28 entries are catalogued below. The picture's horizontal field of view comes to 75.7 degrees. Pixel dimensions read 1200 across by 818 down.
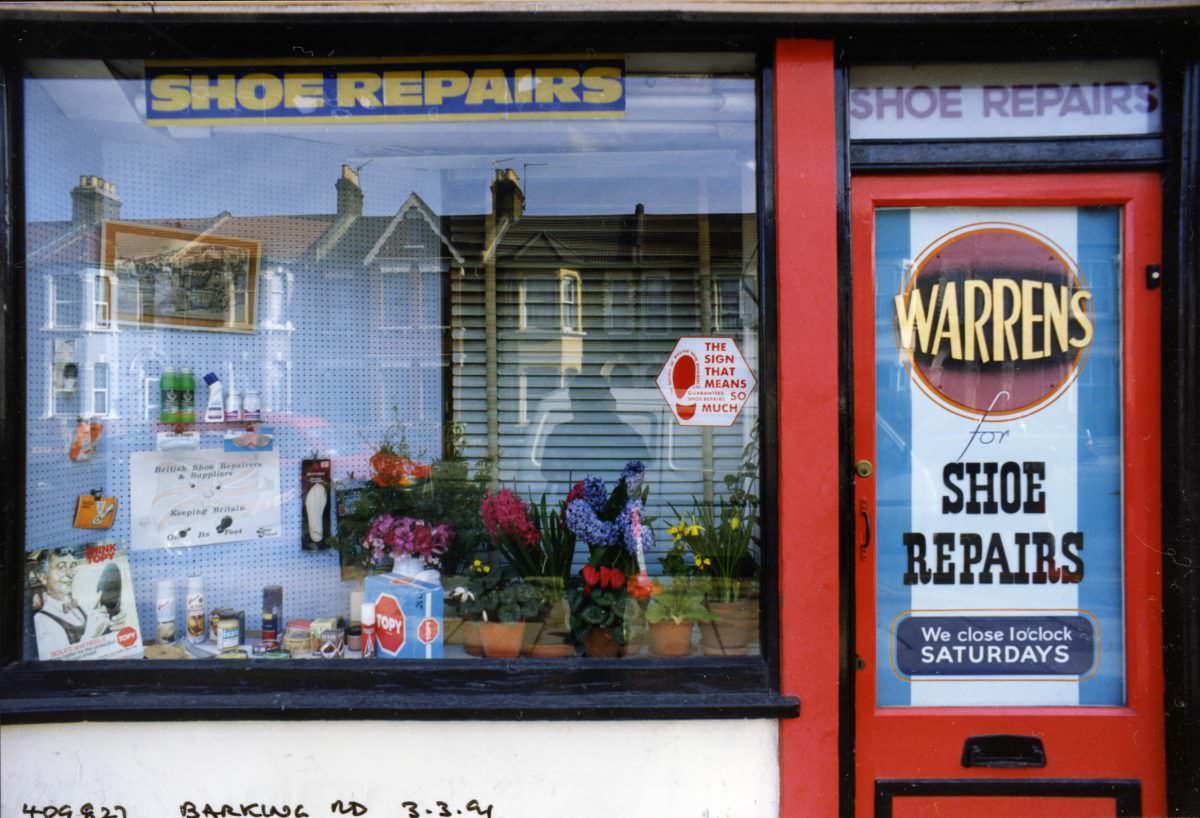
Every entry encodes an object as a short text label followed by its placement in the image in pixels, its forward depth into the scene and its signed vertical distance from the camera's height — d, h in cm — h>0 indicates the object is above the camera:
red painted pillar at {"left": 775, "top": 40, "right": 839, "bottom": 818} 280 +15
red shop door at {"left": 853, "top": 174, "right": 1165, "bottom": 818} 290 -18
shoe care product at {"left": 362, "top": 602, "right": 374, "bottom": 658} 321 -93
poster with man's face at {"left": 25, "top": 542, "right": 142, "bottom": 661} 303 -78
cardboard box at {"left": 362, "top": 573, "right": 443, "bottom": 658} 314 -87
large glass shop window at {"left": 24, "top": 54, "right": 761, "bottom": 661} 314 +25
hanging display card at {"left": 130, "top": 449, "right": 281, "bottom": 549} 348 -40
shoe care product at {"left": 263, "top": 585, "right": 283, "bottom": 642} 348 -89
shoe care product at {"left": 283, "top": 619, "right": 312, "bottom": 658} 328 -98
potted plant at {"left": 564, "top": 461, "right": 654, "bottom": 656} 313 -66
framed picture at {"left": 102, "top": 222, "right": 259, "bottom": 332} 353 +64
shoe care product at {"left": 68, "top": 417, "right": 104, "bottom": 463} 329 -11
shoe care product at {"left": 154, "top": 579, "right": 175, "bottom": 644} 331 -85
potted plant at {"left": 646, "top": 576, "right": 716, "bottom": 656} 307 -84
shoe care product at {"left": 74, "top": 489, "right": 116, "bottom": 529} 329 -43
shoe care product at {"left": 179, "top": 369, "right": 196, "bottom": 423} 357 +7
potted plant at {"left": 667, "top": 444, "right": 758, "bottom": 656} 305 -61
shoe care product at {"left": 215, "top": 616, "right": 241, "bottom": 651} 330 -97
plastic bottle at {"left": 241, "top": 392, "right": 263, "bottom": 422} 368 +2
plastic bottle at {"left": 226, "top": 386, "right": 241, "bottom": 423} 365 +1
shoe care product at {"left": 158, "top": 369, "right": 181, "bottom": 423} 354 +7
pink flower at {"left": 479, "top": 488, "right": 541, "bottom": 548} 339 -49
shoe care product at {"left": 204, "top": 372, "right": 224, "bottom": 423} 363 +4
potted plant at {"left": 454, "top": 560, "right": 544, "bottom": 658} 313 -82
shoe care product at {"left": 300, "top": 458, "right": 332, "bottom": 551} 365 -44
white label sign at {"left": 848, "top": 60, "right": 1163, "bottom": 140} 291 +117
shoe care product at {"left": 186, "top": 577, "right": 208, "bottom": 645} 334 -88
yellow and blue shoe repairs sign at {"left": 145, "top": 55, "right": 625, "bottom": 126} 311 +131
